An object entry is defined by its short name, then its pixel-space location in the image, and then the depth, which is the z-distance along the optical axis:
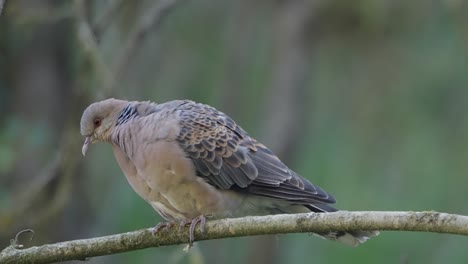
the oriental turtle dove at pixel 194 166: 10.04
